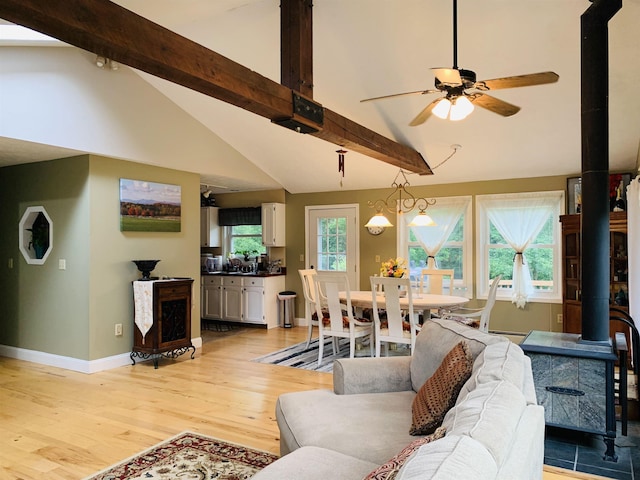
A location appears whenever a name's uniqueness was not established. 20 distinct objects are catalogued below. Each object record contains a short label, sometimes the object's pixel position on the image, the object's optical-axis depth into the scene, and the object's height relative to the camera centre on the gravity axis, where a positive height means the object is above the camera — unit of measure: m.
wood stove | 2.88 -0.90
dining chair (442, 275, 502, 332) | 4.89 -0.84
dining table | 4.87 -0.64
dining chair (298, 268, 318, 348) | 5.61 -0.63
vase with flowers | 5.24 -0.31
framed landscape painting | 5.22 +0.42
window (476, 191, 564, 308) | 6.17 -0.06
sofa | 1.09 -0.65
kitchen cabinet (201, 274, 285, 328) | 7.37 -0.89
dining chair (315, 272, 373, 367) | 5.02 -0.87
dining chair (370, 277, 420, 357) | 4.65 -0.78
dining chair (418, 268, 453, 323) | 6.12 -0.50
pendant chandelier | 6.91 +0.61
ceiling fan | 2.77 +0.95
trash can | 7.63 -1.12
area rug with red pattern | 2.67 -1.31
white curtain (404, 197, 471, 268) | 6.71 +0.21
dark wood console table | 5.06 -0.82
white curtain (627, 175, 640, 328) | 4.30 -0.05
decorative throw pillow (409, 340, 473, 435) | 2.03 -0.66
